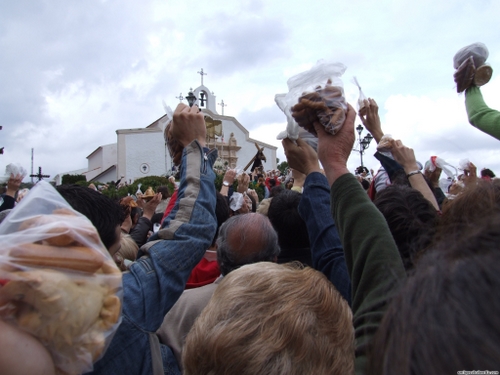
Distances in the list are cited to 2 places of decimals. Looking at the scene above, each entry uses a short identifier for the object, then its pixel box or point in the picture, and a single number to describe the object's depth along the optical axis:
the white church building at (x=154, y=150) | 48.97
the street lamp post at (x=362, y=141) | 14.12
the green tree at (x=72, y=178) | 38.67
